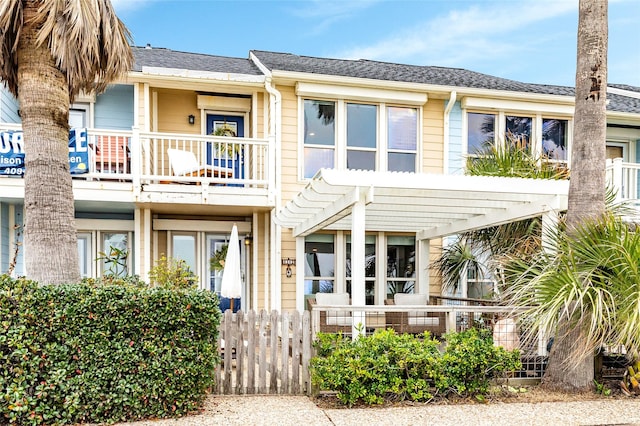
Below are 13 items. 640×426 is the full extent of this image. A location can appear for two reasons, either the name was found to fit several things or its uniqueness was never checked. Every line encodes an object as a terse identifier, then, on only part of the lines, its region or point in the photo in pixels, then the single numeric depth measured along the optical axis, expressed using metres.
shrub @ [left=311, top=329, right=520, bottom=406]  5.62
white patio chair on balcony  9.30
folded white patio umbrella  7.57
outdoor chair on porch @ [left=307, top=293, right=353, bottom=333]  7.12
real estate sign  8.71
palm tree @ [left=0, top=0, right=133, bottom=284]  5.30
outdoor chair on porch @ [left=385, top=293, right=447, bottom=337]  7.54
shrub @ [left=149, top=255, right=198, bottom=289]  8.71
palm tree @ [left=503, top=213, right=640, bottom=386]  5.31
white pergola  6.60
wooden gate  6.04
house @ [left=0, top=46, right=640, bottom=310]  9.30
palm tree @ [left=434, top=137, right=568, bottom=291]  8.17
